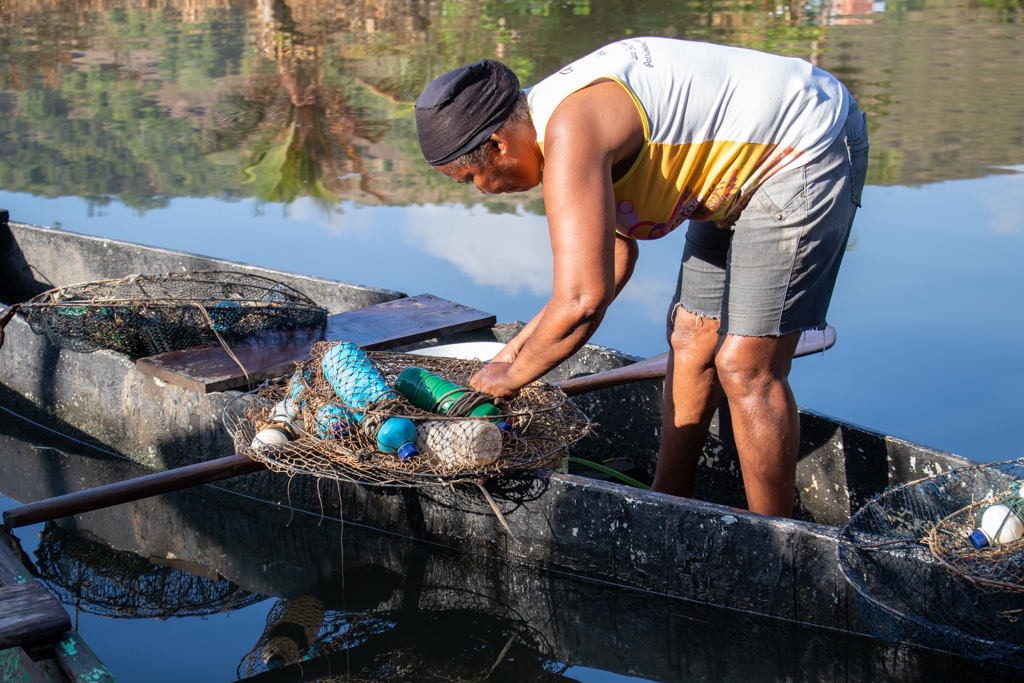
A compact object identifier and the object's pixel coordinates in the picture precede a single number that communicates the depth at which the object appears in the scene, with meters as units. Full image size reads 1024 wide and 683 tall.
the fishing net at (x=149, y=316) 3.75
